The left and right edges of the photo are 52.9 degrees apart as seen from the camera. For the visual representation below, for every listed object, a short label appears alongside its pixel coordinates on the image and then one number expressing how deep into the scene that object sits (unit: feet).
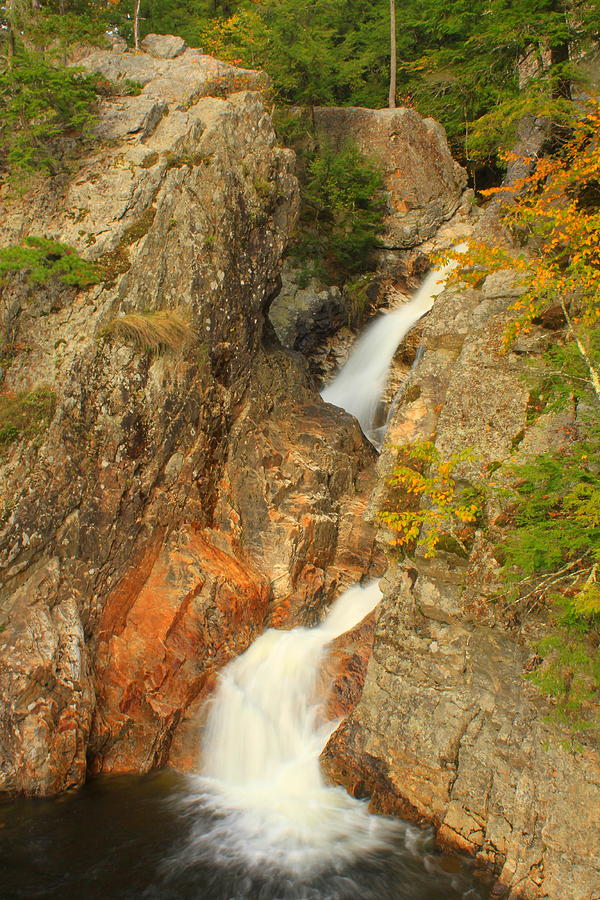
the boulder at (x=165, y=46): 60.18
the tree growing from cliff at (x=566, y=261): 24.32
